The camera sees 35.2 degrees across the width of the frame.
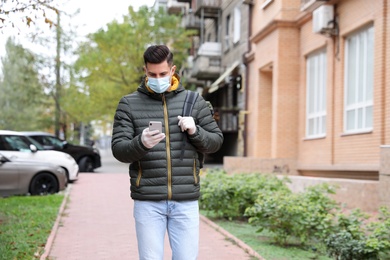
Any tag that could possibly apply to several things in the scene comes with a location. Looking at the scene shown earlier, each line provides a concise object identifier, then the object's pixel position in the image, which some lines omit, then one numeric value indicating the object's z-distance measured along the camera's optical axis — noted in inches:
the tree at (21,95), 1334.9
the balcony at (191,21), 1354.6
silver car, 543.2
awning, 989.2
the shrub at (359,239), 241.1
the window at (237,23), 1037.2
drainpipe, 875.2
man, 152.2
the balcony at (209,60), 1165.1
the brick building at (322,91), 492.6
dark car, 866.8
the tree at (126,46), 1262.3
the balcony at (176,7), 1623.4
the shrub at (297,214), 303.1
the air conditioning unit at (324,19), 570.3
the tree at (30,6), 326.2
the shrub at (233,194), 407.2
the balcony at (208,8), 1185.4
